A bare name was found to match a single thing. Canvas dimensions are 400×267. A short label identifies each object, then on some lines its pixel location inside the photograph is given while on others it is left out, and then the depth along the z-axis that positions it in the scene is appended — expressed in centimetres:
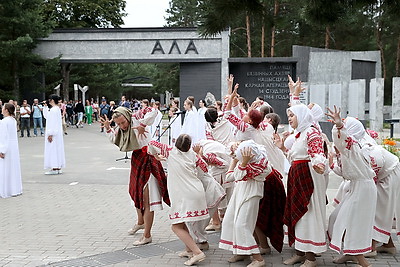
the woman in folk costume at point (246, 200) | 520
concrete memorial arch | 2575
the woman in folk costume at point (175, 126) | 1441
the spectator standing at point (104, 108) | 2900
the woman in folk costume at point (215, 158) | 639
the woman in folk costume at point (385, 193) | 568
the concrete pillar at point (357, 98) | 1736
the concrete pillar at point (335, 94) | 1805
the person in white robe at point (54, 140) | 1171
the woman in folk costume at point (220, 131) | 799
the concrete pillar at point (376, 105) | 1767
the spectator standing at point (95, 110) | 3619
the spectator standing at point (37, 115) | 2353
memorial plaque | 2702
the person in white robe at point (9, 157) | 935
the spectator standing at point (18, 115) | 2329
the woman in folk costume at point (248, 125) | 579
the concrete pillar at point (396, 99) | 2175
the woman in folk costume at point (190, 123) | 1266
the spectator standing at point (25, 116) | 2252
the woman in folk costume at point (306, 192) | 518
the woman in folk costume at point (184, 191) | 555
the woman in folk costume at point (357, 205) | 510
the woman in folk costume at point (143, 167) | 639
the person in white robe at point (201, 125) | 1298
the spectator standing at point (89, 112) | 3272
